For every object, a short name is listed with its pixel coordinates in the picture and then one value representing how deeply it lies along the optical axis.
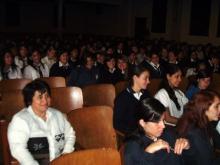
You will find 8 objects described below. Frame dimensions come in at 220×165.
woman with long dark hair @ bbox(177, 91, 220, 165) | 2.52
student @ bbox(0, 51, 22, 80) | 5.34
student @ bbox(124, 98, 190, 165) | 2.12
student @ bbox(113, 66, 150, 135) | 3.45
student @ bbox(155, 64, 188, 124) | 3.85
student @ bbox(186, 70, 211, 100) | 4.18
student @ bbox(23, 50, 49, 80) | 5.55
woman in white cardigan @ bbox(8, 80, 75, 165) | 2.61
